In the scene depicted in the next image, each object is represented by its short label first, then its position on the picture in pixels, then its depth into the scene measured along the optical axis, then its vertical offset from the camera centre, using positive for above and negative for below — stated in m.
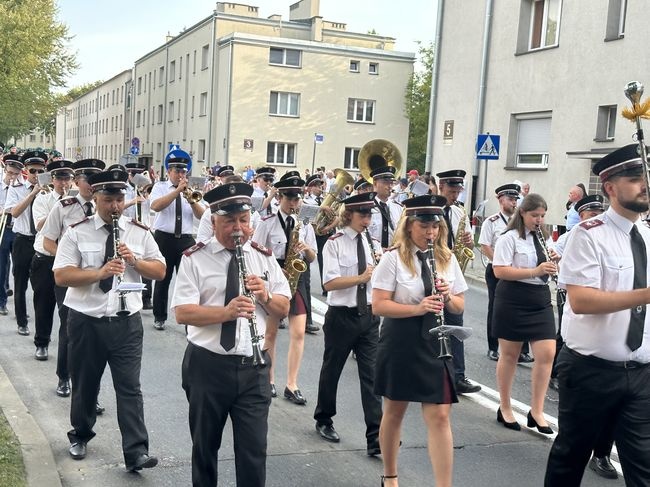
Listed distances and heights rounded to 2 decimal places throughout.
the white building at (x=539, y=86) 18.72 +2.86
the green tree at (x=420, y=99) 45.69 +4.97
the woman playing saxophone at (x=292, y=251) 7.28 -0.78
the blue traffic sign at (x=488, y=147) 17.38 +0.90
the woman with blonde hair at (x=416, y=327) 4.81 -0.94
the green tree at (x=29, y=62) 32.97 +4.49
